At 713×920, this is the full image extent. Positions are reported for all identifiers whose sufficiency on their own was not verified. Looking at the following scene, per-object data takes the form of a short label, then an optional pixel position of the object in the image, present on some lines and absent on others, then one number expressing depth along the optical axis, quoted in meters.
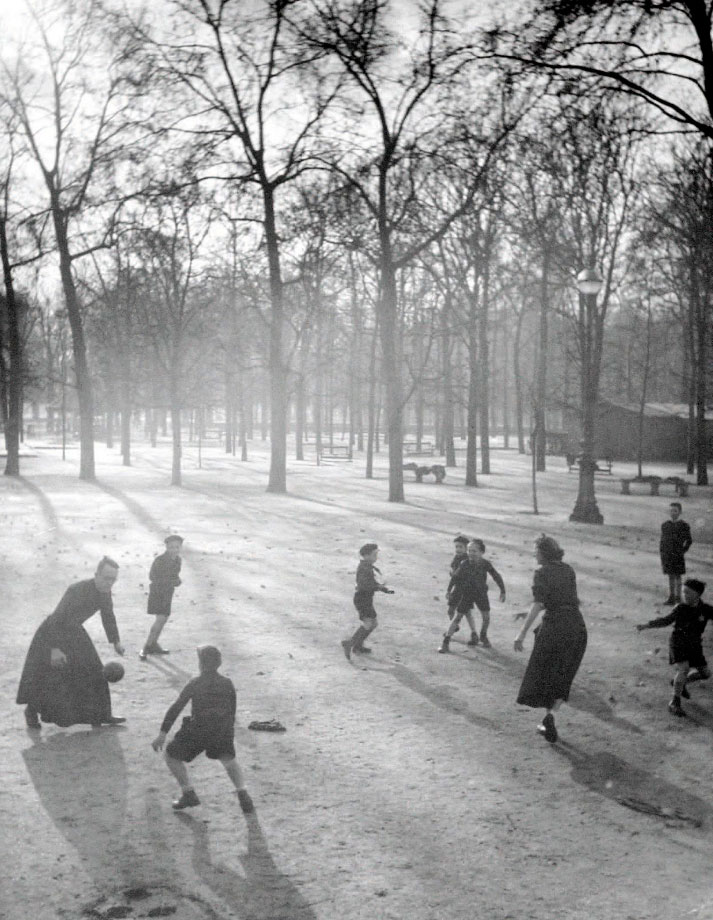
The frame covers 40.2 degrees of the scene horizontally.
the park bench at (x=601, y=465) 46.50
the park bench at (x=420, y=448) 64.97
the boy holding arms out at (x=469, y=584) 12.00
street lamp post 25.12
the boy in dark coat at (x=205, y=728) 7.10
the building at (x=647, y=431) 56.78
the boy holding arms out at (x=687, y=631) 9.59
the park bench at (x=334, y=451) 55.71
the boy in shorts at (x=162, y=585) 11.43
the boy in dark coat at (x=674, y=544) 14.60
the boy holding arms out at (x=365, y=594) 11.61
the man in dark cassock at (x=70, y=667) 8.75
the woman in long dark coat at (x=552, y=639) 8.98
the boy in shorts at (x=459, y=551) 12.38
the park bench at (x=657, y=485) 35.84
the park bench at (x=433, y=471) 39.88
